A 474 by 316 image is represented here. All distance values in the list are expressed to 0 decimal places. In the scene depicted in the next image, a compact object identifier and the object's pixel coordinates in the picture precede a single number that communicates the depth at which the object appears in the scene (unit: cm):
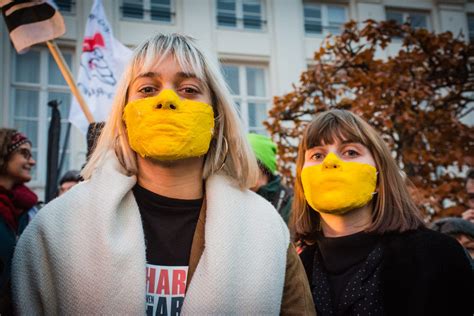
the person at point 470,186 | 369
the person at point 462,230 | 280
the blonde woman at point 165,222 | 134
